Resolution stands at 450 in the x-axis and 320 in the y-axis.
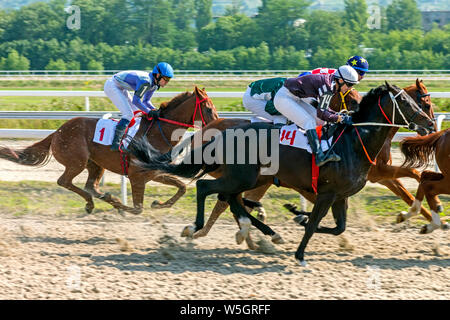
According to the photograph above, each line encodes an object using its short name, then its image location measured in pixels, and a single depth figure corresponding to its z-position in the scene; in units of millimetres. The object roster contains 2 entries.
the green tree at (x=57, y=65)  36500
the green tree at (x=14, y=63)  37969
